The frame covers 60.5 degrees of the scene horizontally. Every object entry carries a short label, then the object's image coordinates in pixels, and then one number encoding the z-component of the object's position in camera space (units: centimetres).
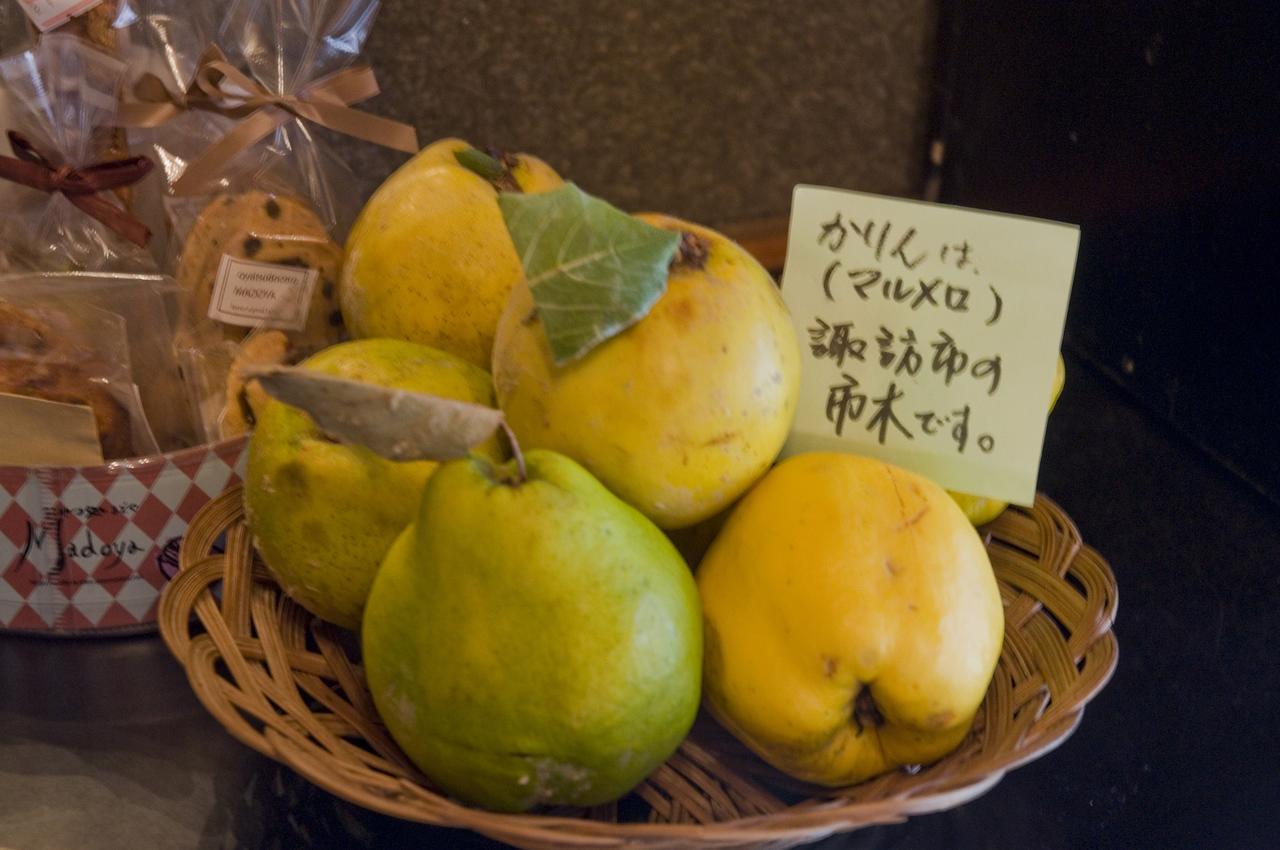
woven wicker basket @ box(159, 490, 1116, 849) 52
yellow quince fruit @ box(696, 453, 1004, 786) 60
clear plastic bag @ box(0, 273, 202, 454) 86
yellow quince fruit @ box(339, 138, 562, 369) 77
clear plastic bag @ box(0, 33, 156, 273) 91
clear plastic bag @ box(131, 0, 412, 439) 92
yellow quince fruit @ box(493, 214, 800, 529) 61
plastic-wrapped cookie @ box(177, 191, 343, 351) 93
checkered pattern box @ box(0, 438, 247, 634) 77
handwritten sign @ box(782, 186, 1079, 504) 73
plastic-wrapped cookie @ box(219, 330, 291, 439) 86
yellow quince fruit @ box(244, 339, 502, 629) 66
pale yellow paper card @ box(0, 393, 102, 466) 79
